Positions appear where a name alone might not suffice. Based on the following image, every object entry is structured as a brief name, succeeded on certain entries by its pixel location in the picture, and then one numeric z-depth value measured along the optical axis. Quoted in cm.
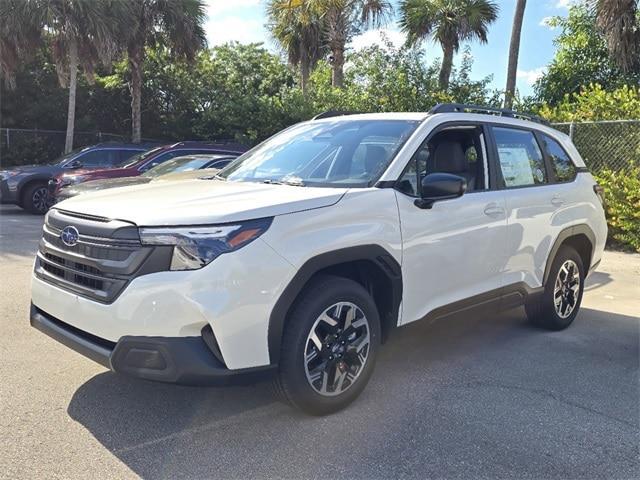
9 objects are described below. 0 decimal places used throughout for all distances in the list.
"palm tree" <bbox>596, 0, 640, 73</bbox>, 1312
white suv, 284
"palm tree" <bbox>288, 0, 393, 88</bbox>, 1808
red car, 1125
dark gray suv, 1236
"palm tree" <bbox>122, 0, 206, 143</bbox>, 1780
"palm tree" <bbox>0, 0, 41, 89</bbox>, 1576
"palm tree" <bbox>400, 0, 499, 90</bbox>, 1714
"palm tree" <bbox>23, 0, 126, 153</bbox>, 1586
